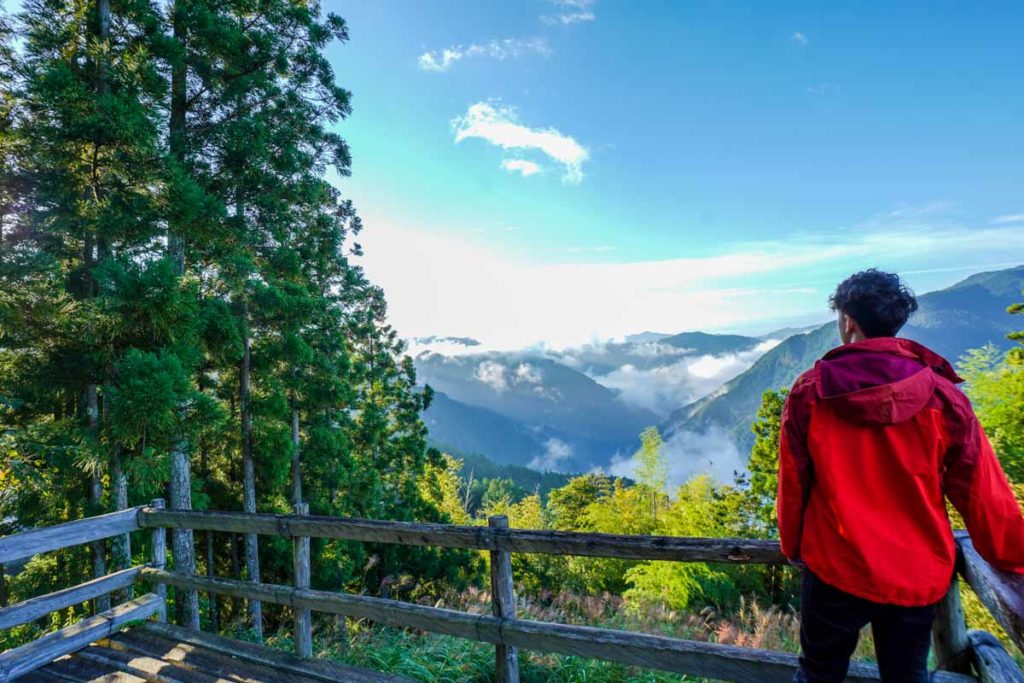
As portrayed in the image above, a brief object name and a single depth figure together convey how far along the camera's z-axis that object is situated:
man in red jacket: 1.94
